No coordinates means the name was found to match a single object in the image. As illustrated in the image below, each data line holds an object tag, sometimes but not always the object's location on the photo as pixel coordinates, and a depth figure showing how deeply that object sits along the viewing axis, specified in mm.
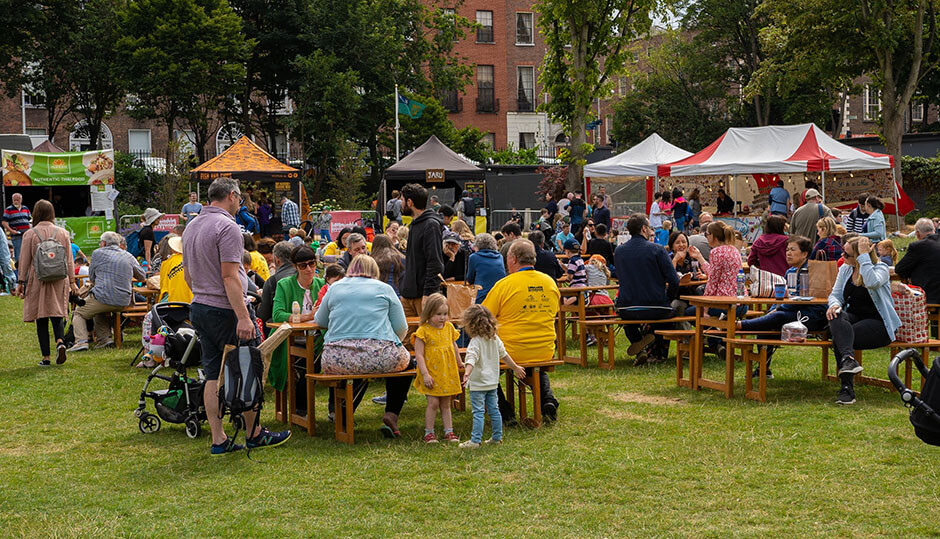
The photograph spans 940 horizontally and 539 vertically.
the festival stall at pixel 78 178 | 24250
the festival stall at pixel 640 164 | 24750
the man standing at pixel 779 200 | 20906
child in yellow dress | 7273
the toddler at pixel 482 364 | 7242
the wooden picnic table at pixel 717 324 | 8797
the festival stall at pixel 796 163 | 21719
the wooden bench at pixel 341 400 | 7289
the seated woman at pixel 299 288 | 8406
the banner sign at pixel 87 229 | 24219
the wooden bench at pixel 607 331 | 10422
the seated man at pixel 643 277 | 10391
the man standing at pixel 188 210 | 17062
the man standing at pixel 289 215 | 22594
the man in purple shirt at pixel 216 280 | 6750
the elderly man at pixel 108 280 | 12172
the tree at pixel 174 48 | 35188
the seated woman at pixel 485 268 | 9430
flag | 32406
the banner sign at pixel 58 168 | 24203
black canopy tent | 24797
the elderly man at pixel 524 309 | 7820
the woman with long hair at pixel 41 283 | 11055
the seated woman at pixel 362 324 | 7289
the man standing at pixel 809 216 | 15125
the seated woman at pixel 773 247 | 10672
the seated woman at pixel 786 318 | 9109
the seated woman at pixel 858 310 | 8367
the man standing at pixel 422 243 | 8742
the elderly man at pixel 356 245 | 9953
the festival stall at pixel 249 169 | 24844
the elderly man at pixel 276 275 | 9047
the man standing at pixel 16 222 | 20625
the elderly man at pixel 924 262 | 10227
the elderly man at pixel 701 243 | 12602
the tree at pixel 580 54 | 26594
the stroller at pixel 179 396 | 7848
